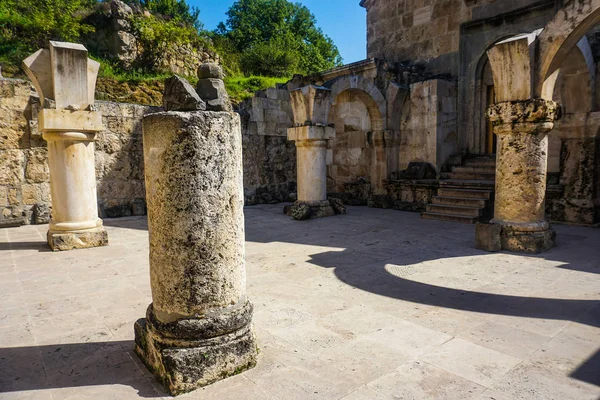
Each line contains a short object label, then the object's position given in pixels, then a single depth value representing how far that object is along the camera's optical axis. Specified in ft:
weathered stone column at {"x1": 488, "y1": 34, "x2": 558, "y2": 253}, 17.35
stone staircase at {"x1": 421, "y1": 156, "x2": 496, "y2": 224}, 25.92
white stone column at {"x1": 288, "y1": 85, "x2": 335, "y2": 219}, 28.04
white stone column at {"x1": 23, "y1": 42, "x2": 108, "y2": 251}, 18.70
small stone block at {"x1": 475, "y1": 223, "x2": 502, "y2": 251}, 18.04
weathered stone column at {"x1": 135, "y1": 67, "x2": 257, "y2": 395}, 7.61
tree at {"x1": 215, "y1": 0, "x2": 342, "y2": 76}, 106.42
